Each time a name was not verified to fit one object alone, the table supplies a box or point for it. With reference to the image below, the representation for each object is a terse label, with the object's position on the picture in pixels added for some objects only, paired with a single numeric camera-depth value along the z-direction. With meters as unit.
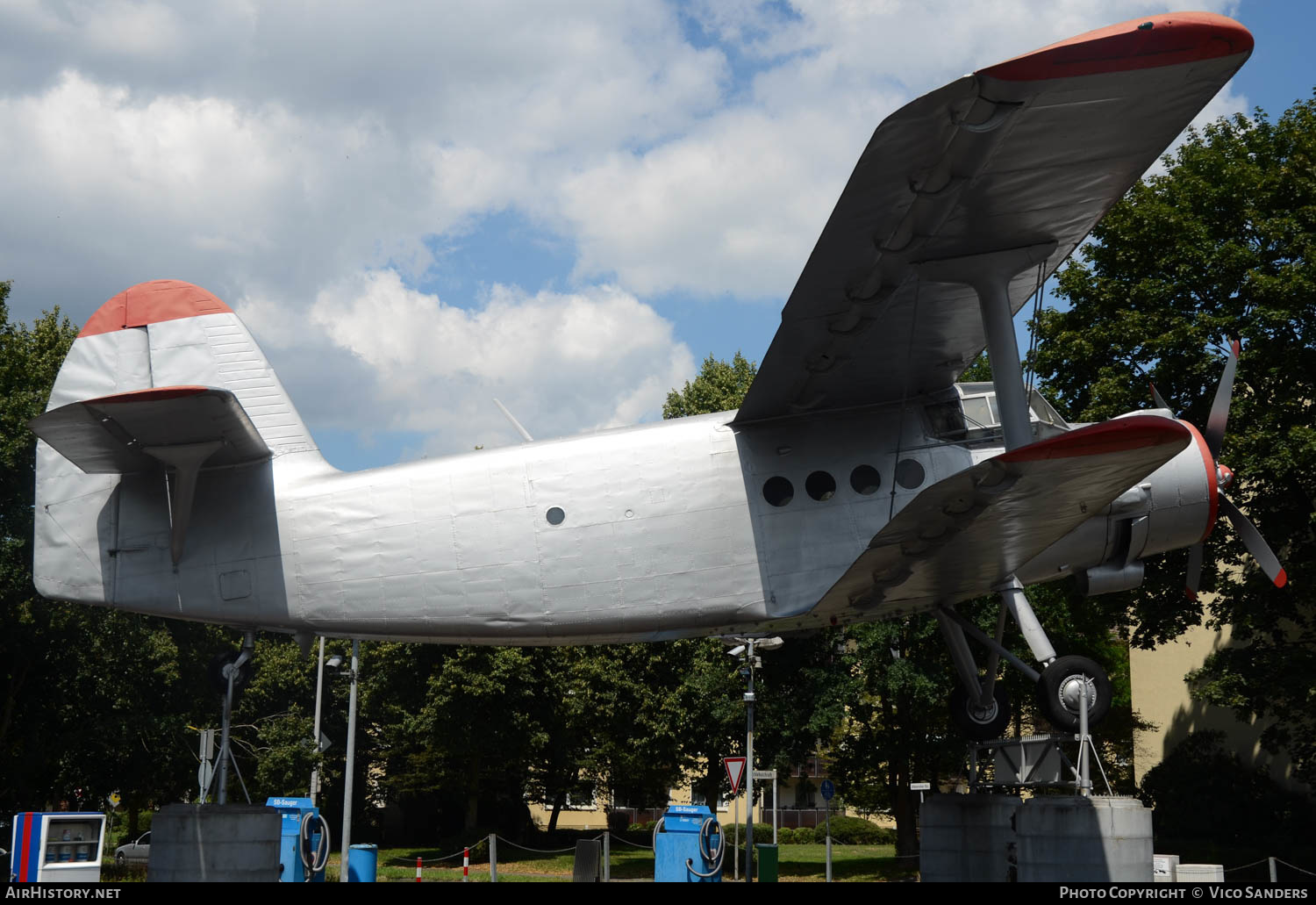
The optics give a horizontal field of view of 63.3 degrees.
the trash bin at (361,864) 24.05
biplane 11.30
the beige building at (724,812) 65.37
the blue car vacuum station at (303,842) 17.59
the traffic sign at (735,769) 23.84
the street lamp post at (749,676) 23.60
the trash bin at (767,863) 25.69
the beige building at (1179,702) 37.59
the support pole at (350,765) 31.42
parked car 36.09
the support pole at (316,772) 37.97
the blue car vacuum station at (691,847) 22.92
